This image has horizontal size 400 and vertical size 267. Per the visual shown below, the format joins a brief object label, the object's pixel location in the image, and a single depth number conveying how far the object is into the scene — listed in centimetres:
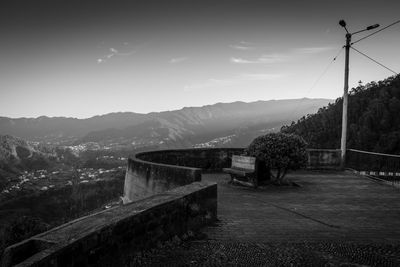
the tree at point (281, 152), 1062
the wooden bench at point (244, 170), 1062
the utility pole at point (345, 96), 1491
